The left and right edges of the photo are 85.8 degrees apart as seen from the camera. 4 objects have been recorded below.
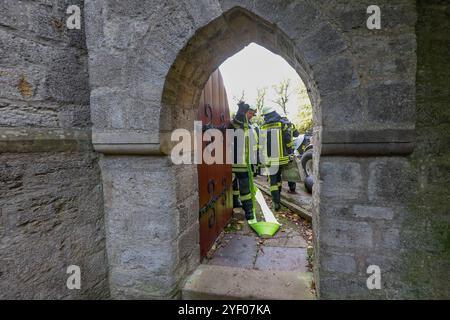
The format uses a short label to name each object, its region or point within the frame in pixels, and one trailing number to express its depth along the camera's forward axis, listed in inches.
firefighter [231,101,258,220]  153.0
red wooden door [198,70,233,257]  109.0
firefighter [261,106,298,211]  194.9
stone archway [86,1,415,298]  58.7
